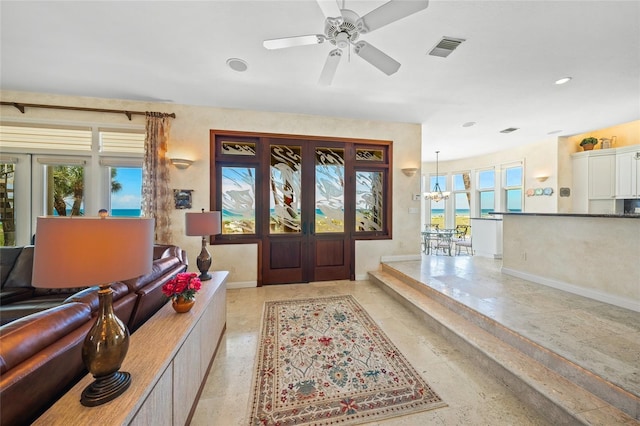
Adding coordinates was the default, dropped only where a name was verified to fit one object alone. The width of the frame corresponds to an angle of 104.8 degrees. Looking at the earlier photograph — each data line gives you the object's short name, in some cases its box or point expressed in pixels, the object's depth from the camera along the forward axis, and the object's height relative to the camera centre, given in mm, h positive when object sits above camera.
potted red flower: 1788 -570
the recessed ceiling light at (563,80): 3271 +1803
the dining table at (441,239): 6438 -697
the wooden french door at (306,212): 4509 +27
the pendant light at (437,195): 7373 +557
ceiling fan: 1723 +1451
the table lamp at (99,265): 861 -191
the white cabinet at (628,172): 4977 +856
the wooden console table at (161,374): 918 -750
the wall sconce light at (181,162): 4047 +844
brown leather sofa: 812 -535
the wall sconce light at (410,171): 4970 +867
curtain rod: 3600 +1611
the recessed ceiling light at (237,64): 2887 +1798
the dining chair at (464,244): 6373 -812
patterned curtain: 3932 +628
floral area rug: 1751 -1389
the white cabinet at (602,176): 5348 +844
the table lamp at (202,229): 2629 -169
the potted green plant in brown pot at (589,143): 5625 +1632
